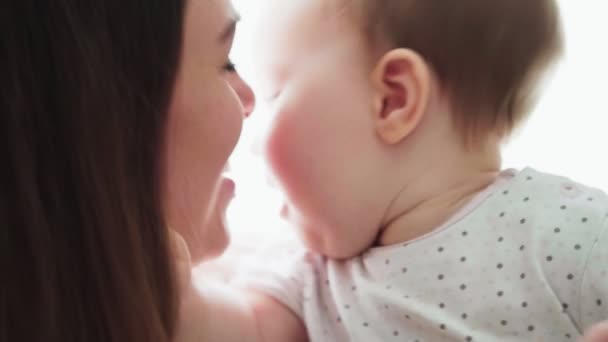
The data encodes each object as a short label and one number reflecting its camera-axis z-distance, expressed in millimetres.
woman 536
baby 744
